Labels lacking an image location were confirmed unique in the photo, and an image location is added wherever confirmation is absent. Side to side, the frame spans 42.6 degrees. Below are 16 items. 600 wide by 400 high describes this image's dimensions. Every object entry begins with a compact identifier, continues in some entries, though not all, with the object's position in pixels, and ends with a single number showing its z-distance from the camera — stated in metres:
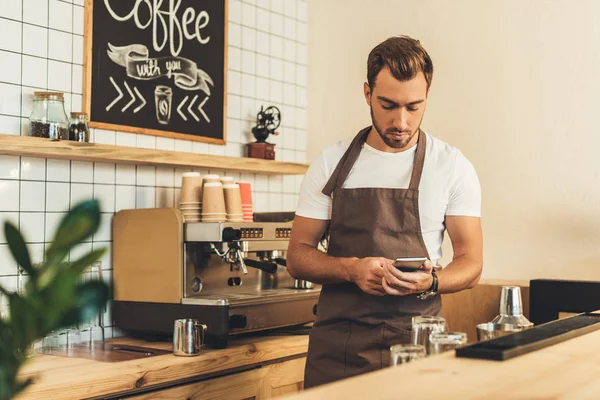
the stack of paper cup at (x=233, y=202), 3.06
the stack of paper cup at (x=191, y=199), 3.00
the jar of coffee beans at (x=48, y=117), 2.65
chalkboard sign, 3.00
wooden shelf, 2.54
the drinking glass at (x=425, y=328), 1.34
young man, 2.18
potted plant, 0.52
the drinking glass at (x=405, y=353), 1.26
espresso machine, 2.72
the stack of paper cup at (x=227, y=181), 3.11
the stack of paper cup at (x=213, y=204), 2.96
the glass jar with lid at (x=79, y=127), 2.76
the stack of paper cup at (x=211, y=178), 3.05
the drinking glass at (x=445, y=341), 1.32
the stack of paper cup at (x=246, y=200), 3.22
